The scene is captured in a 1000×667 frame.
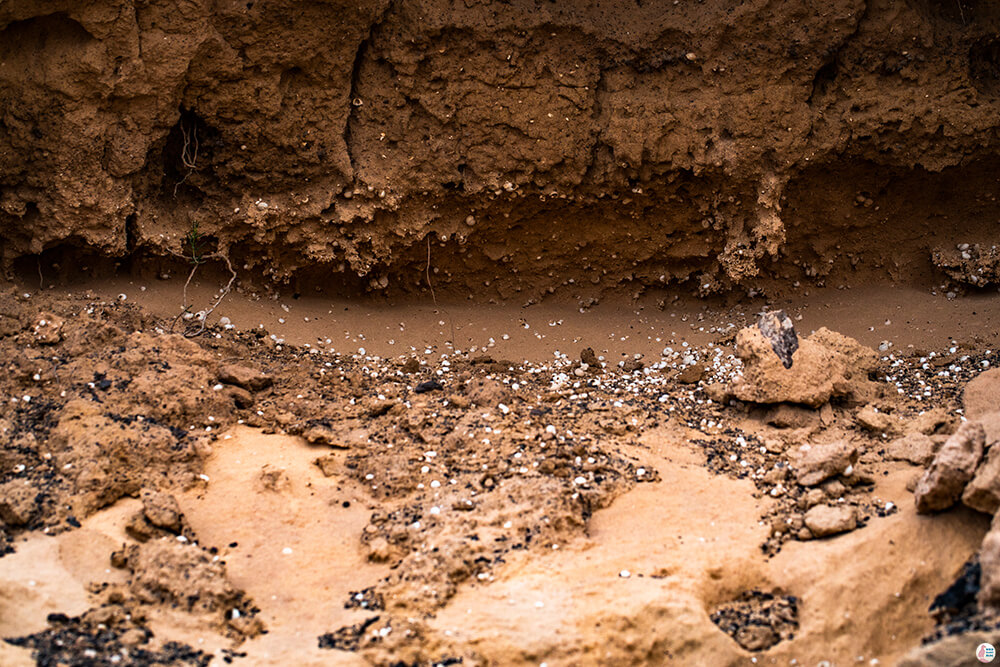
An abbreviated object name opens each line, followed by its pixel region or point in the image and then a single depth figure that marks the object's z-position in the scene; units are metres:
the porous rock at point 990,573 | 2.83
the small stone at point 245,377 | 4.73
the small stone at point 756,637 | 3.18
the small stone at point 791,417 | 4.52
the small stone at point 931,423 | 4.31
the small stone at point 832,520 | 3.55
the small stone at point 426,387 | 4.85
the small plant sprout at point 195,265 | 5.33
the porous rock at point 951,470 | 3.29
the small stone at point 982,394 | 4.45
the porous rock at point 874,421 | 4.37
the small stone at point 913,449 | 4.00
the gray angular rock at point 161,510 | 3.66
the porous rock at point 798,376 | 4.55
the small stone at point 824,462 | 3.86
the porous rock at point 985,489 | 3.16
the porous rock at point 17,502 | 3.63
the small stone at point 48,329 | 4.67
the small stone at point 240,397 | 4.62
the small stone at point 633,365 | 5.39
